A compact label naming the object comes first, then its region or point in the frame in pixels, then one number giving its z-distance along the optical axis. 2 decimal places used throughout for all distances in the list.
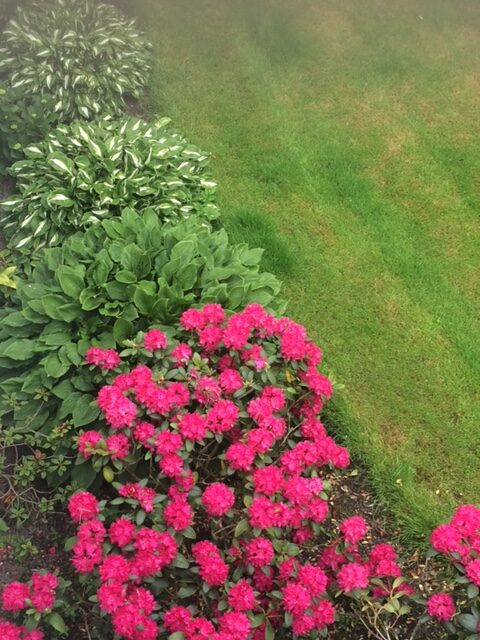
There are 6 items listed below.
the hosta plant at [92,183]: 4.17
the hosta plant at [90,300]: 3.11
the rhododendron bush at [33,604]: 2.16
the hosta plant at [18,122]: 4.74
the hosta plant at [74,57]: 5.24
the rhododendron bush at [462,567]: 2.16
